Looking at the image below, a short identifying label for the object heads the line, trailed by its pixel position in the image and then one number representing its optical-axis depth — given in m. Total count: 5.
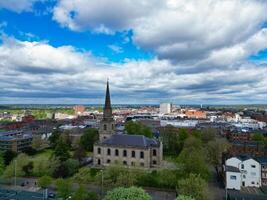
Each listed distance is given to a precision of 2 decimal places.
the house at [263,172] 37.23
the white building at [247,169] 37.30
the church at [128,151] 47.43
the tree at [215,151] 47.57
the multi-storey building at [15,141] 61.24
